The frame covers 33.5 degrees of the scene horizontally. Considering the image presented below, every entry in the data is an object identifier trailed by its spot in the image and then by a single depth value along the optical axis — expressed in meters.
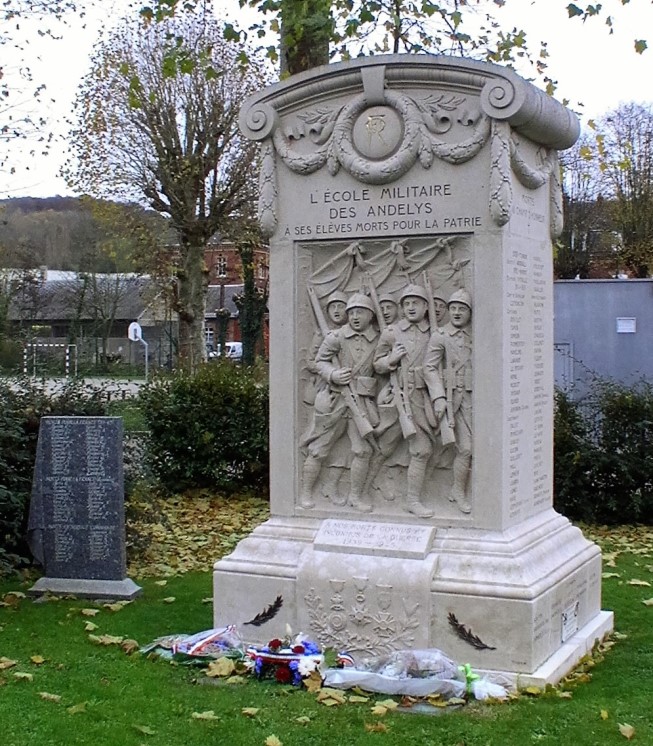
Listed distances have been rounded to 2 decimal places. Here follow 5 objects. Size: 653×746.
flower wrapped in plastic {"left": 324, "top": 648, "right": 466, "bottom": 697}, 5.94
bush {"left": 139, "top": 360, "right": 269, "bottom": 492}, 13.71
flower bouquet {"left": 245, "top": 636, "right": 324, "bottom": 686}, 6.17
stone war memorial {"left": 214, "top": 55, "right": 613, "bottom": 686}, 6.40
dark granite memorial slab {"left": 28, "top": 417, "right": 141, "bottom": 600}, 8.67
